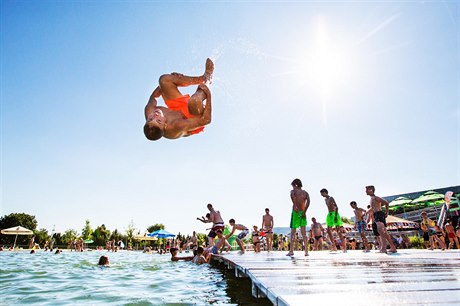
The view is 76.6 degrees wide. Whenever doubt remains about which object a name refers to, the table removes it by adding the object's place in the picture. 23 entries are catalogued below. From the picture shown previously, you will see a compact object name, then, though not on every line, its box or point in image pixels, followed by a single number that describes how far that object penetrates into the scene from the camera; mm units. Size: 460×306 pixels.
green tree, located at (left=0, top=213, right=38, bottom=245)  52500
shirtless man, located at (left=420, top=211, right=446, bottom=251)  12088
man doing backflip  4395
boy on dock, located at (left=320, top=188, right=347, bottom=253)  11047
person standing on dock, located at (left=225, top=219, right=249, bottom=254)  11594
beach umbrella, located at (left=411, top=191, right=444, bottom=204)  21172
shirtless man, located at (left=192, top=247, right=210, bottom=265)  11062
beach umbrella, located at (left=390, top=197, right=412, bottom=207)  24016
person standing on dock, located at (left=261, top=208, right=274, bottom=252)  13312
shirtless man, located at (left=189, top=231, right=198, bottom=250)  22847
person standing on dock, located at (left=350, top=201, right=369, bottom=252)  11005
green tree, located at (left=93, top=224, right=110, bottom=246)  52153
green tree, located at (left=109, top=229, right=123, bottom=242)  52062
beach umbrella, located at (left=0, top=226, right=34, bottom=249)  32322
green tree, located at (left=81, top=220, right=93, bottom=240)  53475
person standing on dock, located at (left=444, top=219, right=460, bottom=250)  12328
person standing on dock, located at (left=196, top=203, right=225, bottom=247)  11297
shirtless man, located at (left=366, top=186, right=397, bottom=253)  7918
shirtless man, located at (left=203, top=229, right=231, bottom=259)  11430
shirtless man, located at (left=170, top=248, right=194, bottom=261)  12757
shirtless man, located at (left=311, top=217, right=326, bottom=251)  12776
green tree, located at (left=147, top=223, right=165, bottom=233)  65088
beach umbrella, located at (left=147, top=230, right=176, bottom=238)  31125
